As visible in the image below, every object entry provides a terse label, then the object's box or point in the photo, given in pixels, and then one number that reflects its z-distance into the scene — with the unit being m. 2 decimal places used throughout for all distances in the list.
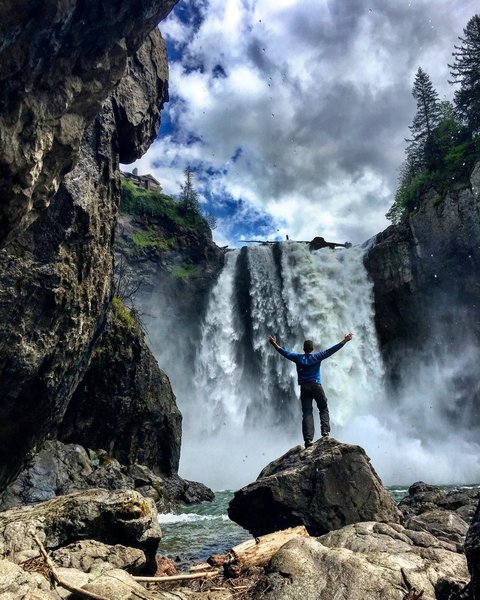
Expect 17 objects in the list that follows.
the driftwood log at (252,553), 6.19
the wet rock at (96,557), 5.82
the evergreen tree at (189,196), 47.48
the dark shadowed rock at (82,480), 15.66
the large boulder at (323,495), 8.09
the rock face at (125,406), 21.92
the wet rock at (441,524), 7.36
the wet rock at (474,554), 2.62
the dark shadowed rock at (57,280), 10.15
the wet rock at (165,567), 7.41
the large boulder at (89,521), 6.84
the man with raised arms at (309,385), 9.88
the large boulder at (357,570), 4.52
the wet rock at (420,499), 13.27
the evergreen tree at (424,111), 45.06
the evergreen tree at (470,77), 36.72
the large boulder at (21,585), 4.04
